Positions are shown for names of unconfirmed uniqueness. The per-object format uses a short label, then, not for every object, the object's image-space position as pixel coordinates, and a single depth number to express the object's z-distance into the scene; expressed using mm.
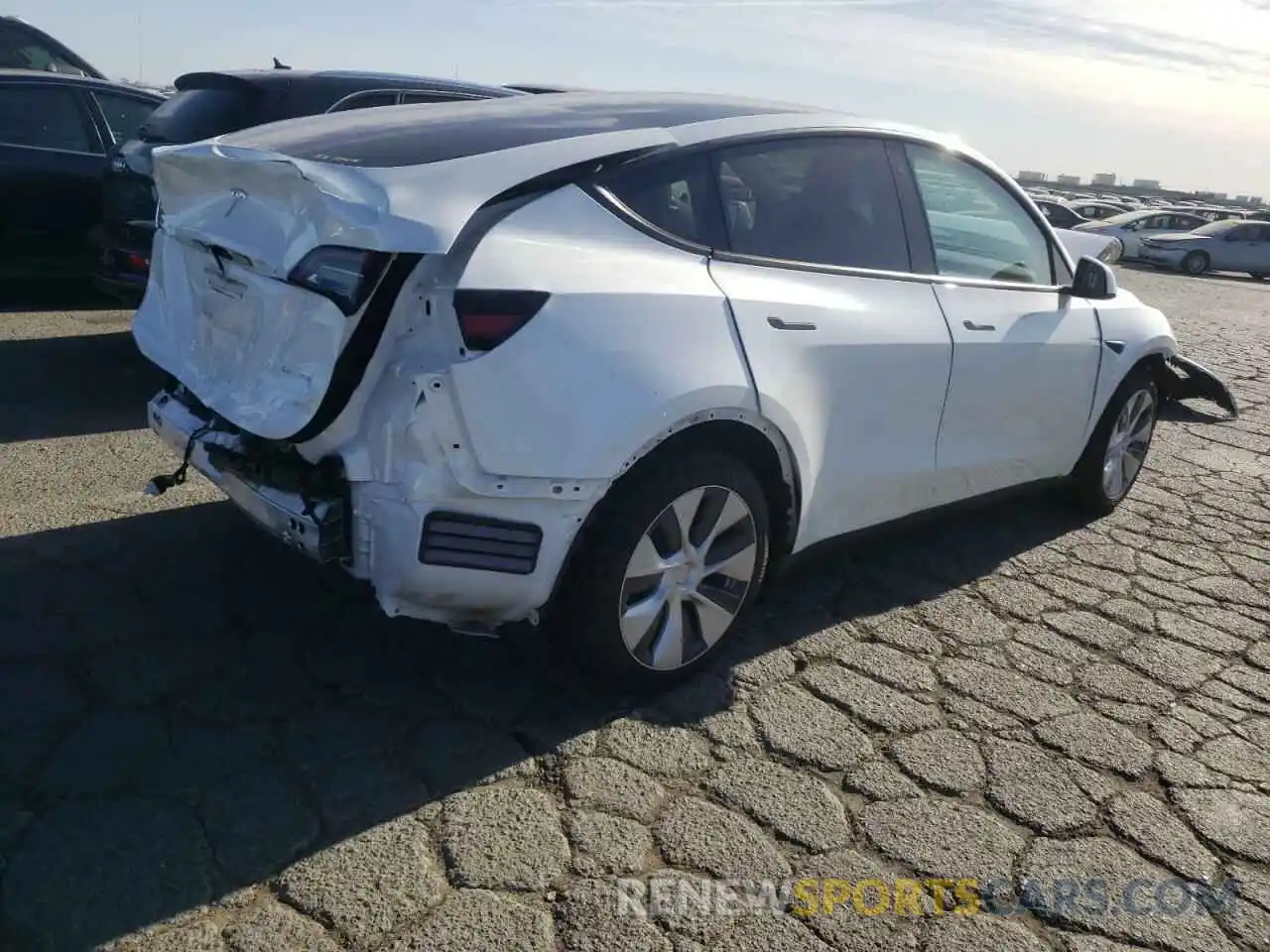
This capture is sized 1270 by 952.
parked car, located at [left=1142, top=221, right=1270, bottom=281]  25469
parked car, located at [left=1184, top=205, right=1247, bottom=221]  30695
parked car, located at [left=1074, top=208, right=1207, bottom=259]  26281
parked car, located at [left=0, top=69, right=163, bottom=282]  7094
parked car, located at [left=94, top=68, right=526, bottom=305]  5836
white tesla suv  2680
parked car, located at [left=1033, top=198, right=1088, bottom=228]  23000
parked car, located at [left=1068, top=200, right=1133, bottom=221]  32688
